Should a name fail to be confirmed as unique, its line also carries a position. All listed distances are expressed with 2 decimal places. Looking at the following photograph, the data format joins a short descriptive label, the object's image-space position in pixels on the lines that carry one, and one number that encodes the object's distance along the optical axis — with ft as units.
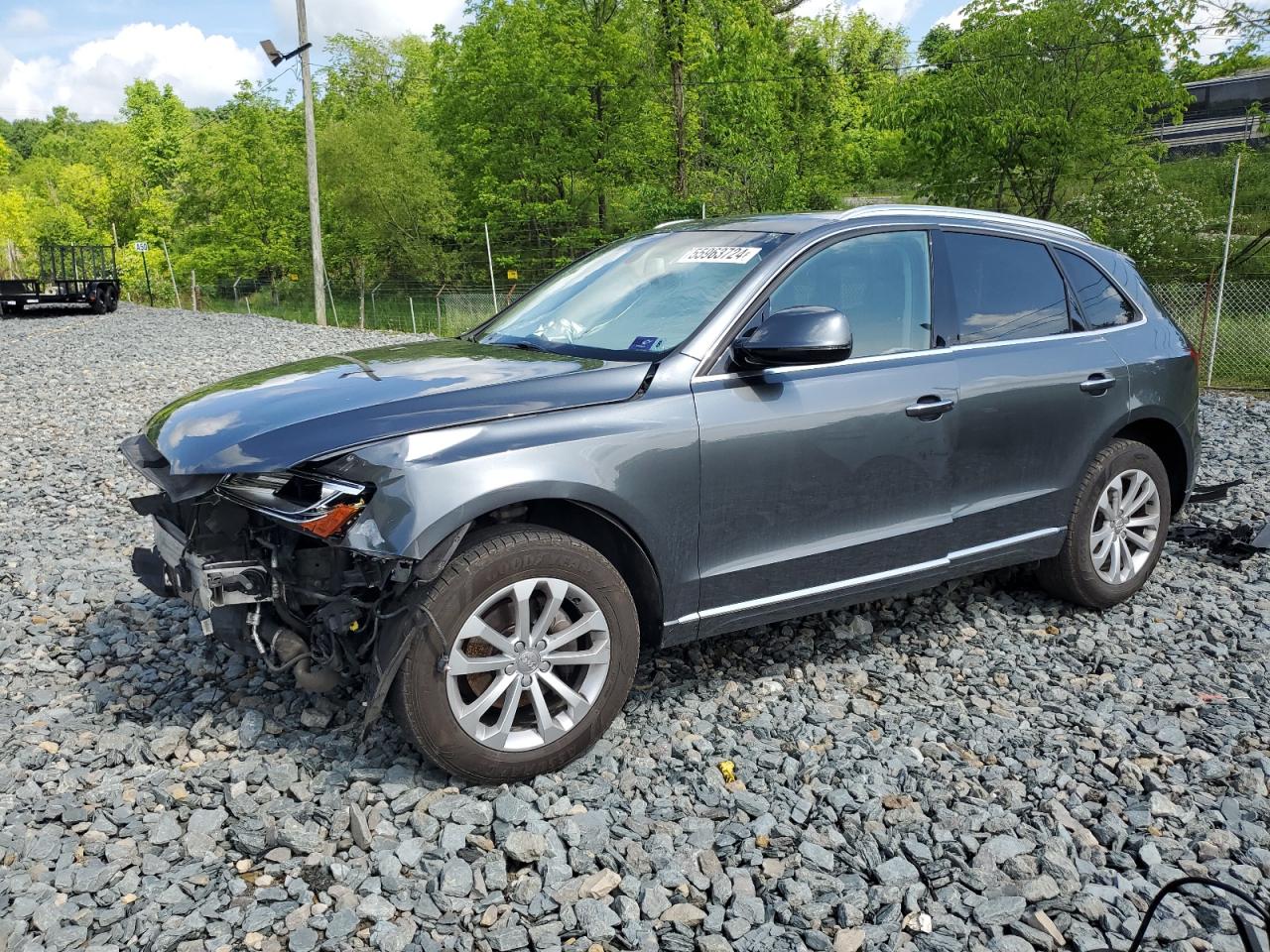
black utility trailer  89.92
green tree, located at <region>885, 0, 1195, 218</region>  61.72
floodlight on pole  86.69
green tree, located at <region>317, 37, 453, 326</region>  127.13
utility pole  86.48
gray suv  10.09
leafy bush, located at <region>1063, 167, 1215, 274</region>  67.15
